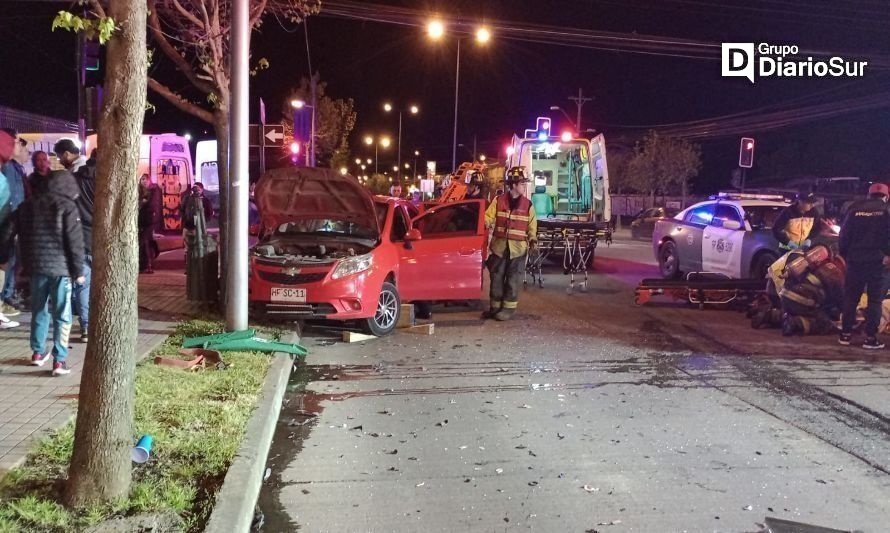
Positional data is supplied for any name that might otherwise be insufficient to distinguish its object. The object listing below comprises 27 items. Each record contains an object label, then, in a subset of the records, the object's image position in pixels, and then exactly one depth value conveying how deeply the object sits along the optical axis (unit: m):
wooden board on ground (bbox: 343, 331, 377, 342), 8.66
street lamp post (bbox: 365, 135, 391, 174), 62.00
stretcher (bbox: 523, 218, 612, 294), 13.50
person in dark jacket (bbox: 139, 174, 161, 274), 12.78
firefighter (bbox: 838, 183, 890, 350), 8.40
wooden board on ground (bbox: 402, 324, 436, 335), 9.23
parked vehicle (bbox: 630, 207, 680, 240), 31.65
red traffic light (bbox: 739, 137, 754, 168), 22.27
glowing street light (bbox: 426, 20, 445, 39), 18.73
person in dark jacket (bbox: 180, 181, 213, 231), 9.82
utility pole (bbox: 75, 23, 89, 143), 11.82
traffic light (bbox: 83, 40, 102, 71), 11.67
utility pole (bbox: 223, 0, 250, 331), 7.64
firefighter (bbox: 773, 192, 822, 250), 10.13
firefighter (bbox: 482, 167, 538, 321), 10.09
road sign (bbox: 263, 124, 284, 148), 10.33
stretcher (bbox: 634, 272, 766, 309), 11.00
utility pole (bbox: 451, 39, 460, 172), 28.32
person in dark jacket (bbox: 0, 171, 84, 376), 6.10
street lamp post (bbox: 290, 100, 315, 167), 17.04
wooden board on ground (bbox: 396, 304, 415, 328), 9.47
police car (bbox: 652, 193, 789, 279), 12.05
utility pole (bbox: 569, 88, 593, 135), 42.66
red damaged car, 8.41
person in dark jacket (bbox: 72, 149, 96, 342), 7.08
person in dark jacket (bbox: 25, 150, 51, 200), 6.84
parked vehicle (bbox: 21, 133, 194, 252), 20.27
